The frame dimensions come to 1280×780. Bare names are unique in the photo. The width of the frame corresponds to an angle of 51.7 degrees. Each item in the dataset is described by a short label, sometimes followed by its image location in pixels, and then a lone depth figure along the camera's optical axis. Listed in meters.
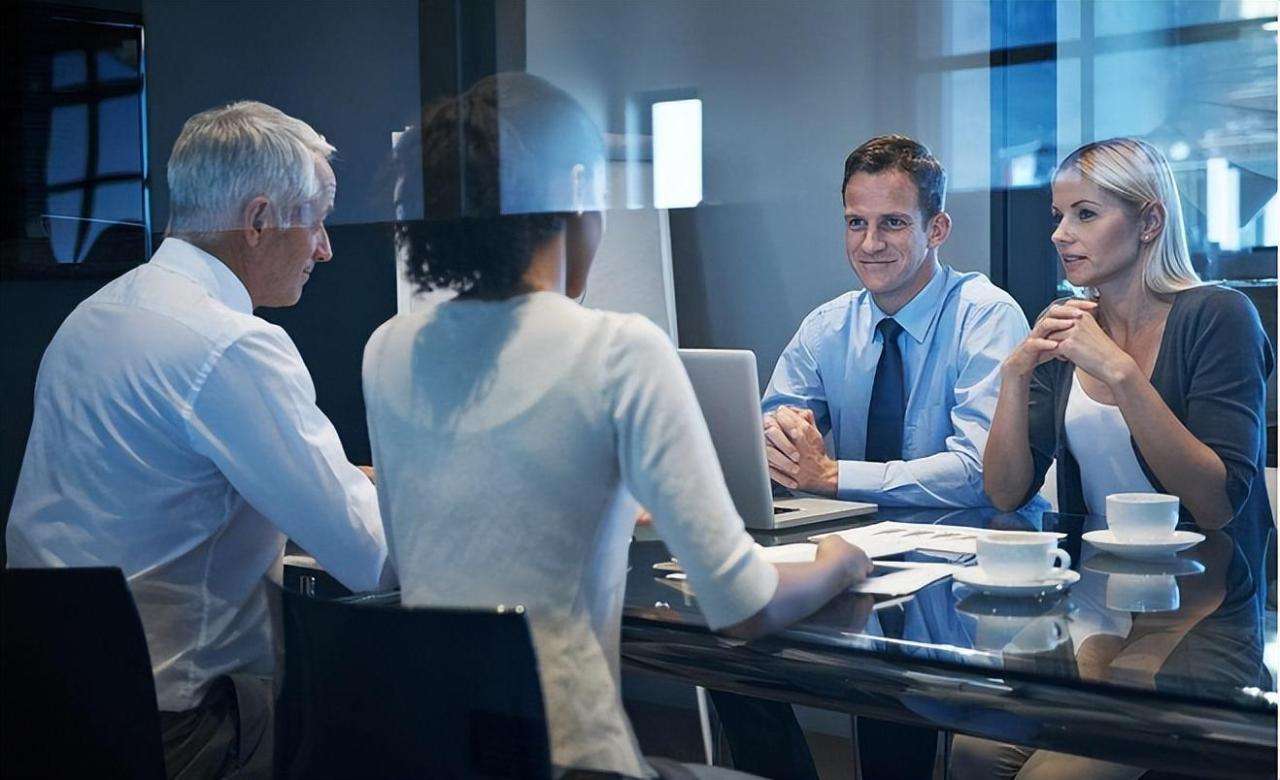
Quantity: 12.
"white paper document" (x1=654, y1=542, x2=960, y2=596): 1.55
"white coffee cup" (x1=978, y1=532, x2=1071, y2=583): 1.52
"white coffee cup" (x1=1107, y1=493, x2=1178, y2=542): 1.76
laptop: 1.79
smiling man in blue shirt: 2.27
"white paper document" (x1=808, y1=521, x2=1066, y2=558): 1.79
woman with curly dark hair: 1.17
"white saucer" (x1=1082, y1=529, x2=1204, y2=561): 1.72
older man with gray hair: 1.66
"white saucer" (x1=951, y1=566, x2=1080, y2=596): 1.50
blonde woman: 2.00
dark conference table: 1.20
